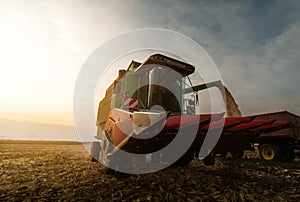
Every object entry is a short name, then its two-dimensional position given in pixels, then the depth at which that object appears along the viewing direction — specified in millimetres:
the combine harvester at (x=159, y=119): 3914
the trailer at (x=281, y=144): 10242
